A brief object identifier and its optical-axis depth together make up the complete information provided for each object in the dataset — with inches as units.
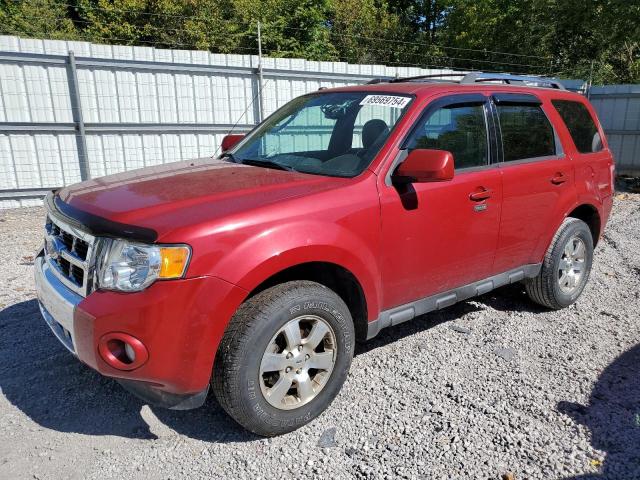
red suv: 95.7
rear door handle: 164.6
